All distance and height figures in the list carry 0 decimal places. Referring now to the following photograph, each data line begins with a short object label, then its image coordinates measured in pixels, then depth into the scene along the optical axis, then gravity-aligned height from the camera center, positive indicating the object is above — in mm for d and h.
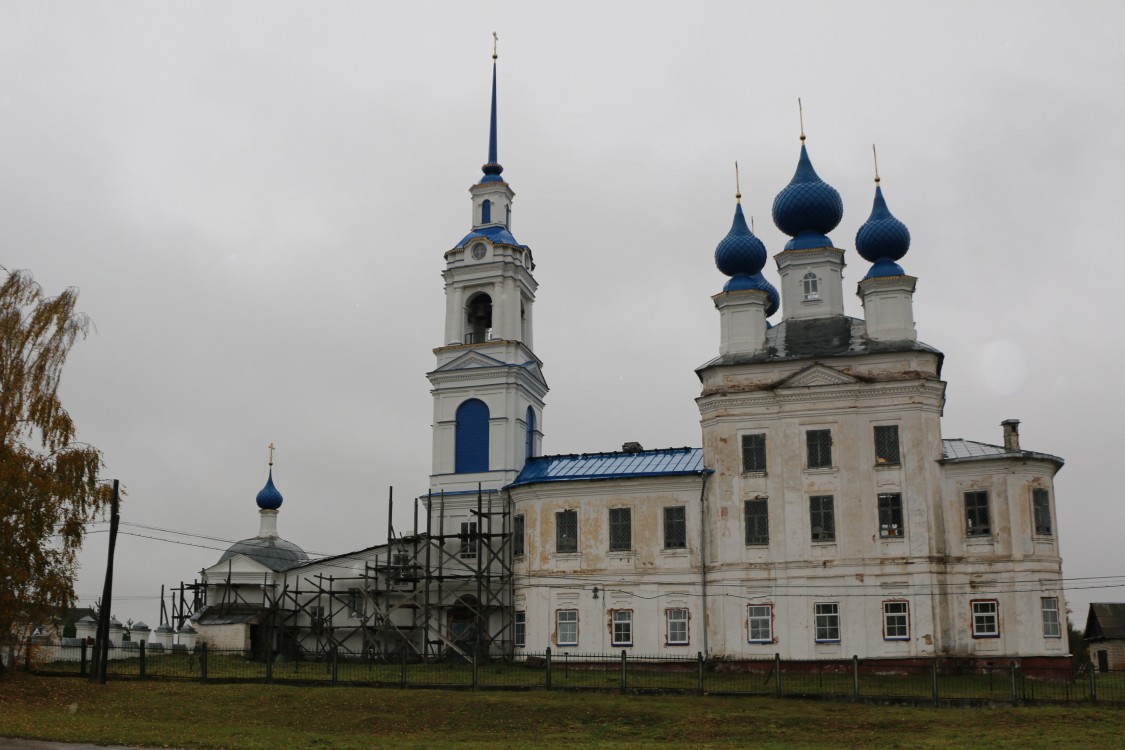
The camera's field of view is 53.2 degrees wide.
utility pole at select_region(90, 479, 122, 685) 28984 +364
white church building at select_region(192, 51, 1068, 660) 33656 +3343
